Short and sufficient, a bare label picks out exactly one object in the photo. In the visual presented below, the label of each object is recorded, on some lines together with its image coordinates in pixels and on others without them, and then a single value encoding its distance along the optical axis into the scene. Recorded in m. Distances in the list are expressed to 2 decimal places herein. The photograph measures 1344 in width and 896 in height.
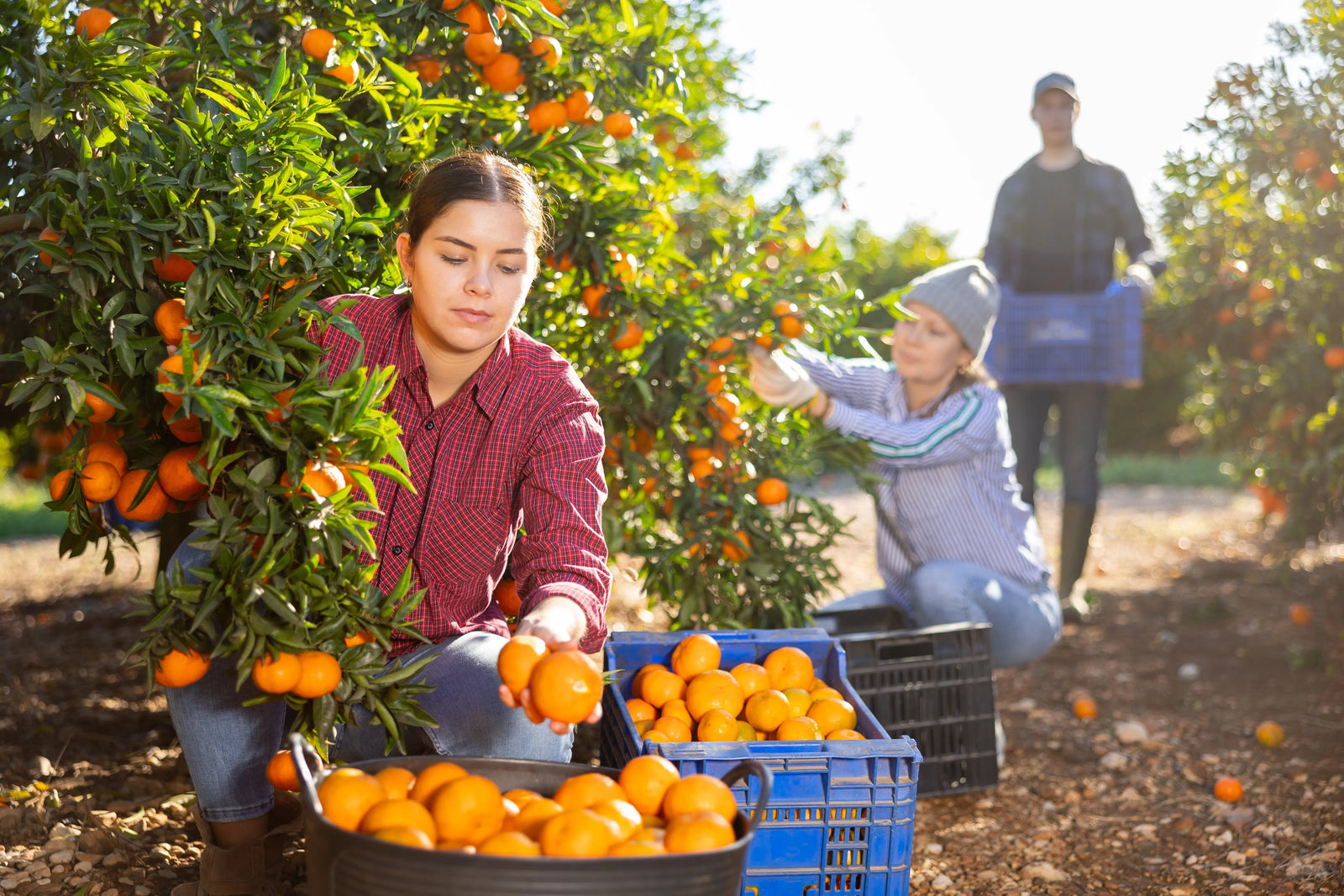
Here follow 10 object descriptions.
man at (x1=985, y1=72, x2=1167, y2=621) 4.58
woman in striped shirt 3.02
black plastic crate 2.77
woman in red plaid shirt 1.92
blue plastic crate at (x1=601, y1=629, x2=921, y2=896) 1.88
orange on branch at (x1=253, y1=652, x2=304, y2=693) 1.65
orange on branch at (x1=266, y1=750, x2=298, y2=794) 1.82
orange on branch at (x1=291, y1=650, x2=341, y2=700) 1.67
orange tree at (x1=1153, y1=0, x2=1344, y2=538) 3.86
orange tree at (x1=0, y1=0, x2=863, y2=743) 1.68
